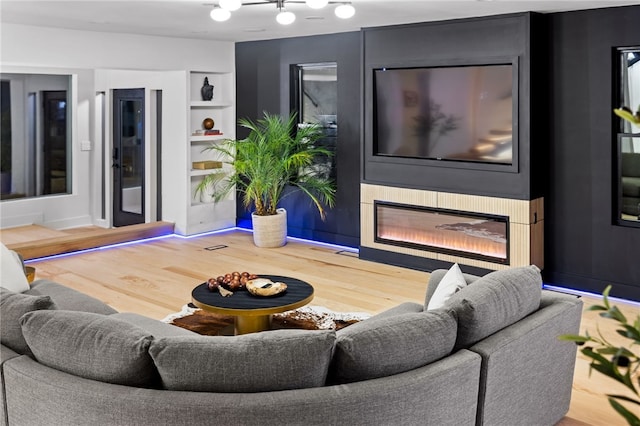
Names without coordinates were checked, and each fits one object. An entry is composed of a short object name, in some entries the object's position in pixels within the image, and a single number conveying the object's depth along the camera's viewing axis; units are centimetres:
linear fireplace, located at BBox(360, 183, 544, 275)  600
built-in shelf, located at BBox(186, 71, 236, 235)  839
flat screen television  609
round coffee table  405
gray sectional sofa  220
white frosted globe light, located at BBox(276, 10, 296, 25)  499
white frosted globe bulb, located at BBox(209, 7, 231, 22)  485
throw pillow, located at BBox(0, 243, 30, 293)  370
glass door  898
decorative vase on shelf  846
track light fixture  451
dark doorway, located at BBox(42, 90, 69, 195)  877
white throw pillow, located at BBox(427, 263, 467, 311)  321
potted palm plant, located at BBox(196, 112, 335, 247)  755
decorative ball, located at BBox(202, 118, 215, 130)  847
